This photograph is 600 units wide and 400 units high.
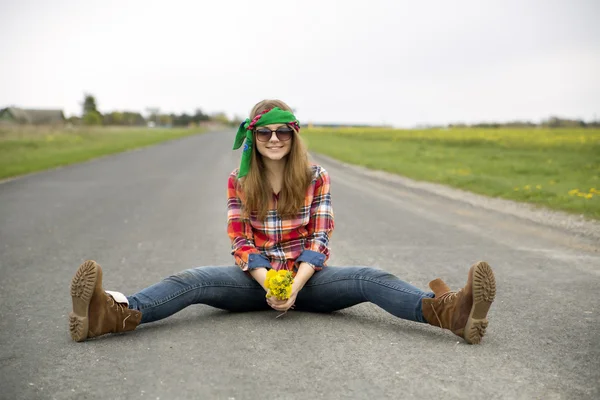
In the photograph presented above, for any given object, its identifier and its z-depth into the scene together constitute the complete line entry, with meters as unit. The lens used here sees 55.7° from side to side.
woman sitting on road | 3.40
